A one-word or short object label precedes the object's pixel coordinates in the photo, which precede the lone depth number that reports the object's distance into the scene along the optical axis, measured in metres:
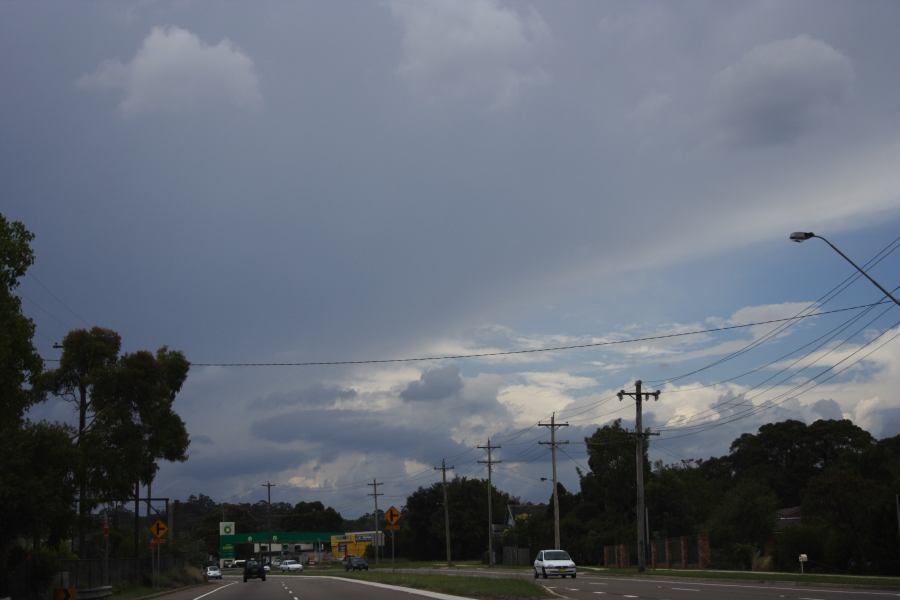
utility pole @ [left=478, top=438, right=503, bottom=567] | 89.25
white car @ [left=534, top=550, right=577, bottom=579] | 50.59
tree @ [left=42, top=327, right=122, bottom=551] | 42.53
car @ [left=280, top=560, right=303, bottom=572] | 105.56
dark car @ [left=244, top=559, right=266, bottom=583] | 70.34
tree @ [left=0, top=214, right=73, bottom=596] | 21.59
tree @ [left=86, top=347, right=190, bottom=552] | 42.91
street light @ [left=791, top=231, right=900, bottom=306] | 29.28
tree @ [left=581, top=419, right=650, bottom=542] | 89.31
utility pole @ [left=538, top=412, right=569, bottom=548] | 76.38
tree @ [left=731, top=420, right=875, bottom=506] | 104.62
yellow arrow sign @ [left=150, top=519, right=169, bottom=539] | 45.44
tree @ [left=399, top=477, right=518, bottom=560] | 128.75
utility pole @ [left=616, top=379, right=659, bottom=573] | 57.31
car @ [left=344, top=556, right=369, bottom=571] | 89.47
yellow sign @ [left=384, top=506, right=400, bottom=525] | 49.97
